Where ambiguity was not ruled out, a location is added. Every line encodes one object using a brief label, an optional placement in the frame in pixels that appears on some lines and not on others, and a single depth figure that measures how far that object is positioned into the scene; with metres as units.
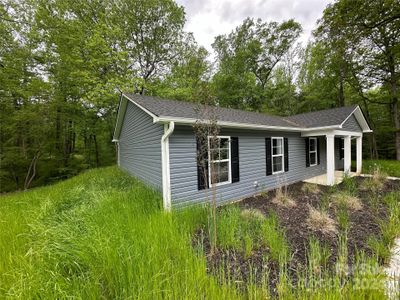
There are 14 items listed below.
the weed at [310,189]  7.26
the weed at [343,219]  3.91
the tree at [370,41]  9.63
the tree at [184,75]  15.72
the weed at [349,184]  6.77
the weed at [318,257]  2.47
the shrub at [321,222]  3.87
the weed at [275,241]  2.88
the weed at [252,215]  4.32
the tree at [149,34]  15.34
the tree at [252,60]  19.02
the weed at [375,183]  7.06
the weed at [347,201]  5.13
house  5.22
